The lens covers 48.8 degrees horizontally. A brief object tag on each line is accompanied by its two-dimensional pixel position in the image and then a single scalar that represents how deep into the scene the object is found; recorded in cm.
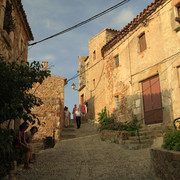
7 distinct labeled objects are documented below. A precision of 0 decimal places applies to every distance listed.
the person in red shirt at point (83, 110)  1666
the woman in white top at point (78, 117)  1398
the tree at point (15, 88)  366
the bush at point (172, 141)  374
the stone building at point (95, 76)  1747
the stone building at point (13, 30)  581
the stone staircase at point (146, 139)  760
